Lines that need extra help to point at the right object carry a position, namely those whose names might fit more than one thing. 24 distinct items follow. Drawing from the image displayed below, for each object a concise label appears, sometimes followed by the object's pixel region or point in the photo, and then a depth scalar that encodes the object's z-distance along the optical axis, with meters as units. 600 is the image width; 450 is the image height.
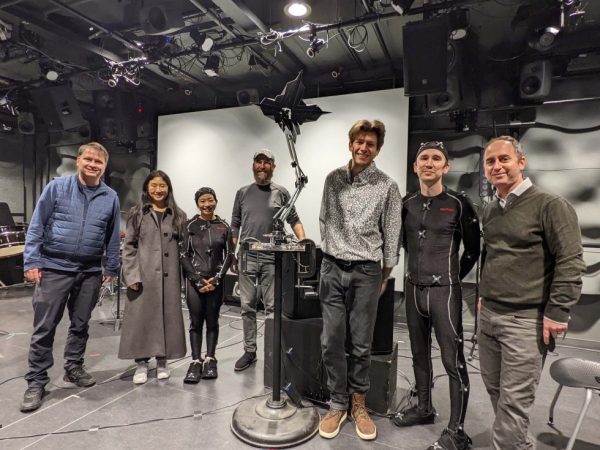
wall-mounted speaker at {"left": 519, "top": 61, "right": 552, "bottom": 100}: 3.46
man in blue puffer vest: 2.21
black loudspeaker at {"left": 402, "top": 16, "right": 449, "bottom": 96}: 3.03
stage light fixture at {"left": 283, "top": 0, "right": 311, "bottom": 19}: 2.89
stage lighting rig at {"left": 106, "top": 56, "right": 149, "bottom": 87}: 4.29
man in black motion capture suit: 1.82
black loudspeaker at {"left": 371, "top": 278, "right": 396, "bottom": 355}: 2.16
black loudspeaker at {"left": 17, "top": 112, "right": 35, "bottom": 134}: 5.99
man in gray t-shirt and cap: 2.82
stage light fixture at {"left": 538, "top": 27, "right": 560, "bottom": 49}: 3.04
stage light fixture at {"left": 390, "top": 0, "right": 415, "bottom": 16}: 2.88
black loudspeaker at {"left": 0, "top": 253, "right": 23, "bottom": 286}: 5.71
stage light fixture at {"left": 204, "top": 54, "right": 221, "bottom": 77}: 4.21
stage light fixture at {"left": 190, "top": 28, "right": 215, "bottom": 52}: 3.73
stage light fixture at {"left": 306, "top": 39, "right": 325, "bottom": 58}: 3.46
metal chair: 1.64
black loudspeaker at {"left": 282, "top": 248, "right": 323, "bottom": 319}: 2.31
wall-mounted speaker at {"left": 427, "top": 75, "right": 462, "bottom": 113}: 3.57
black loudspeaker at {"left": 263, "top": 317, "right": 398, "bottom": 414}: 2.13
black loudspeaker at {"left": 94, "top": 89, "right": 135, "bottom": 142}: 5.54
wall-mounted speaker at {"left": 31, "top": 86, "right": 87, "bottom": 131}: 5.26
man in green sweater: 1.37
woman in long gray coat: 2.48
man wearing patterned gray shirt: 1.84
